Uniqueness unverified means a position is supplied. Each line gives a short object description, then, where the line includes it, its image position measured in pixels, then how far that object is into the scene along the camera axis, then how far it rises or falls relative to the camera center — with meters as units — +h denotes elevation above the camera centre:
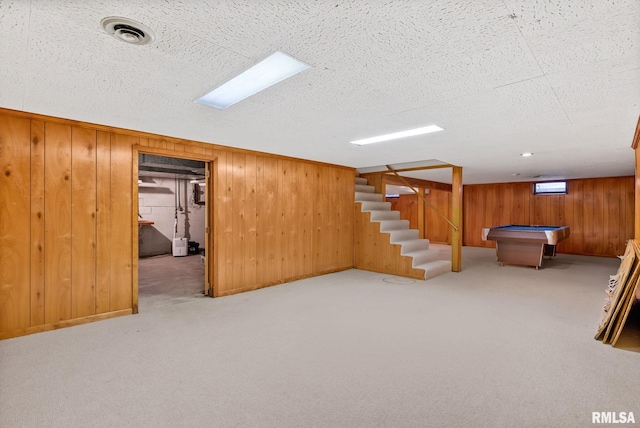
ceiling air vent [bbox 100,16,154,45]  1.43 +0.90
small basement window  8.61 +0.73
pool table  6.04 -0.62
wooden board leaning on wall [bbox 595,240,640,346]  2.70 -0.84
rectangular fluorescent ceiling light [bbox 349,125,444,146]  3.33 +0.93
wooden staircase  5.60 -0.65
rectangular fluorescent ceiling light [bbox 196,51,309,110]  1.87 +0.93
